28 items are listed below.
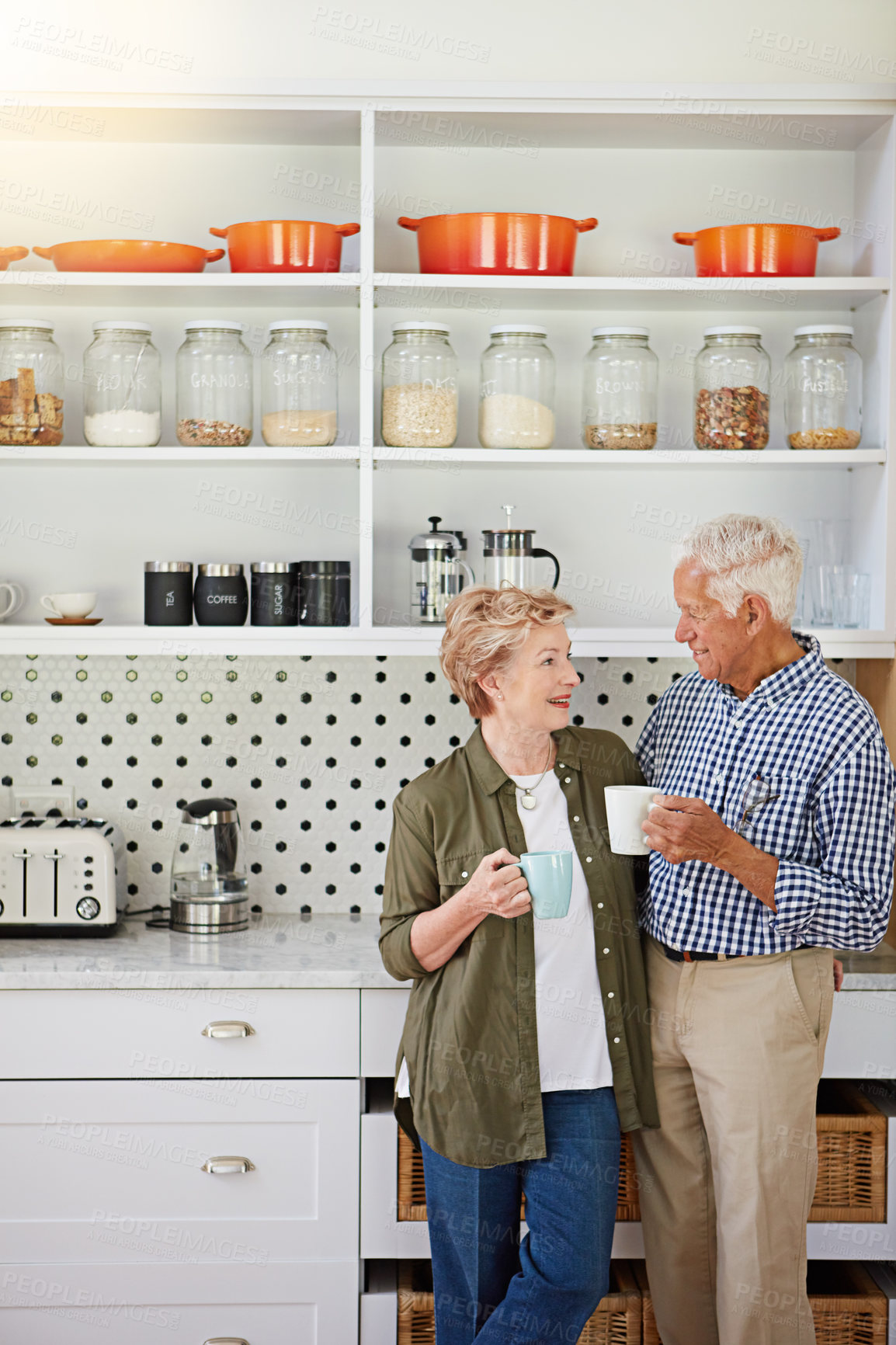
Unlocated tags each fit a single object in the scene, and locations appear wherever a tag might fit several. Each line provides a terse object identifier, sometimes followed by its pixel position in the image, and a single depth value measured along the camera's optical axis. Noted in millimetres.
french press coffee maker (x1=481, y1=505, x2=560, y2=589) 2324
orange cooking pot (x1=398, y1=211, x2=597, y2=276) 2254
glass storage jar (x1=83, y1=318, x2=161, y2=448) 2326
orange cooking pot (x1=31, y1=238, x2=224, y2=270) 2277
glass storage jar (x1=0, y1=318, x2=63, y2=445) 2326
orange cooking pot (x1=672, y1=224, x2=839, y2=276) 2285
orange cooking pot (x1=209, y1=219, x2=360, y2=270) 2270
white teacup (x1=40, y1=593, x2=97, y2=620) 2365
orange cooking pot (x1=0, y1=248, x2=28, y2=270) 2311
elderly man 1766
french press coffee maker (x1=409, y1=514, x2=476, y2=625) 2373
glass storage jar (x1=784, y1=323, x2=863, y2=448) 2332
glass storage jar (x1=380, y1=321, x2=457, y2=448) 2305
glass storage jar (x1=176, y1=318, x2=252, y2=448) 2332
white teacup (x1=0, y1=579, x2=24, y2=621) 2467
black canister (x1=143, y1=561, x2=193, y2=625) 2332
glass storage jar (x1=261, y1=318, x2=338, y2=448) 2318
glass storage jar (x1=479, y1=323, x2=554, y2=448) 2324
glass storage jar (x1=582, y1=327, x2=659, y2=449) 2344
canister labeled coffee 2334
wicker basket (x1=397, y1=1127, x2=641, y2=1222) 2109
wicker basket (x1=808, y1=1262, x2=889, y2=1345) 2125
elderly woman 1754
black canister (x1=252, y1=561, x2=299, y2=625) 2338
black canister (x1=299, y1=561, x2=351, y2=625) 2336
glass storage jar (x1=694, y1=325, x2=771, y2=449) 2324
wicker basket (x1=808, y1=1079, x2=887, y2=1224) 2109
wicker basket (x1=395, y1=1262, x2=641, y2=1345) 2119
